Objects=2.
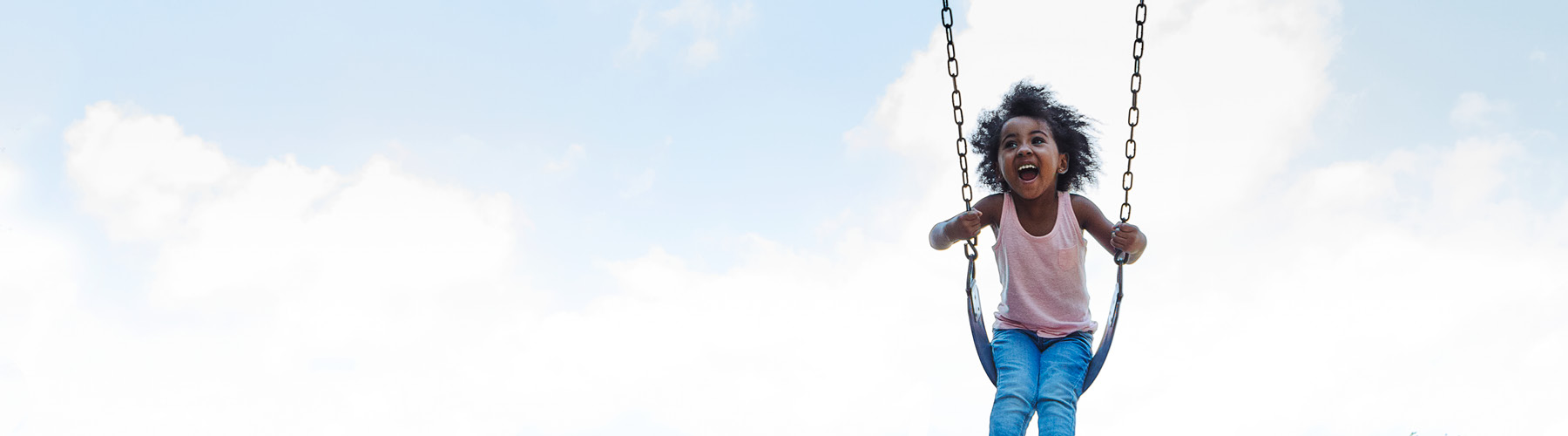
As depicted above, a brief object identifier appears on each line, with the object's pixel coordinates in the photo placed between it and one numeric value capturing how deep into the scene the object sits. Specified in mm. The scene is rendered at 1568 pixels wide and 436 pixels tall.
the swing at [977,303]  3723
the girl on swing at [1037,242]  3613
